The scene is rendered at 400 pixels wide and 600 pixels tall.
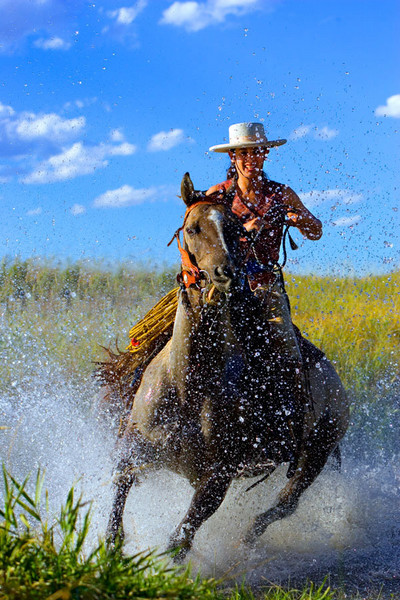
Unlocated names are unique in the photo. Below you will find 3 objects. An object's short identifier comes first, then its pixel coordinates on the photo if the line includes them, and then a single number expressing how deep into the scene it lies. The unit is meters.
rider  9.06
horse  7.52
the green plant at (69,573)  3.81
